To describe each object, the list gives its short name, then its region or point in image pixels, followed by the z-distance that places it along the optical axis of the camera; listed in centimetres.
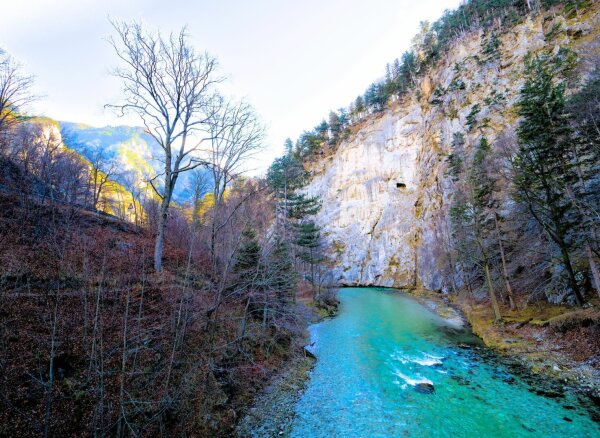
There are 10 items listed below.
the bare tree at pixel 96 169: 2677
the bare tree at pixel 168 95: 1255
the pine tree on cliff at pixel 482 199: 1755
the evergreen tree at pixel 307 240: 2977
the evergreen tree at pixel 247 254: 1359
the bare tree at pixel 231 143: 1353
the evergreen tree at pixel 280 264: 1256
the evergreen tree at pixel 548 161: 1387
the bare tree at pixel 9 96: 1527
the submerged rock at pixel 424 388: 1010
